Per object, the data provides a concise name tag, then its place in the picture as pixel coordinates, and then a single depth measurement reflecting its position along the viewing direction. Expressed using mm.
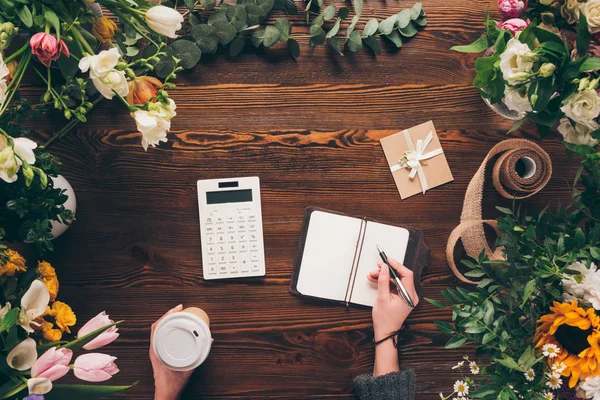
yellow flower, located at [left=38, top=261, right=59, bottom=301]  881
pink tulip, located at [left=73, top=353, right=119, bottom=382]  673
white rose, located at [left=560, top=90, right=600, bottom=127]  691
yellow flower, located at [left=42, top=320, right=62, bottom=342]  841
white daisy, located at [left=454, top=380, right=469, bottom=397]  962
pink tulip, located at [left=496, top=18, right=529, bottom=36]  929
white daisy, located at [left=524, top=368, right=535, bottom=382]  856
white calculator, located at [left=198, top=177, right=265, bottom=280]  1171
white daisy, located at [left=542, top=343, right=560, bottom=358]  808
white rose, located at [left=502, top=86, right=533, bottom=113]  746
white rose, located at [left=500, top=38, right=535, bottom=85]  685
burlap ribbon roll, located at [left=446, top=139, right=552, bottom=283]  1124
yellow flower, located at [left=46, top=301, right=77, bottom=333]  880
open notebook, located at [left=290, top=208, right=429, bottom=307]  1193
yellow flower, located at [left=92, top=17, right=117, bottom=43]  812
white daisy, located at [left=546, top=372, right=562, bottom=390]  825
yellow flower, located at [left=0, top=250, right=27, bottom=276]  832
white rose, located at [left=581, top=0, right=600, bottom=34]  689
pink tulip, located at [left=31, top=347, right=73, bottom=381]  653
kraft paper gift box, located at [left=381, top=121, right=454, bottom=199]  1198
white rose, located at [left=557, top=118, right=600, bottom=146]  758
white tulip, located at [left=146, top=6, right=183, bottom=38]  709
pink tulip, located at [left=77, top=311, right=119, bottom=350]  715
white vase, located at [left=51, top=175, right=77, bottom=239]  1028
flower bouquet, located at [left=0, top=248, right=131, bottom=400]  658
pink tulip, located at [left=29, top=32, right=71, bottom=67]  655
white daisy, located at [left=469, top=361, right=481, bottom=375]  937
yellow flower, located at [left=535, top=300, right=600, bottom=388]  760
